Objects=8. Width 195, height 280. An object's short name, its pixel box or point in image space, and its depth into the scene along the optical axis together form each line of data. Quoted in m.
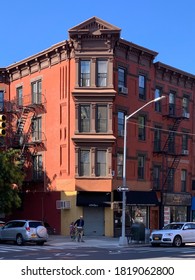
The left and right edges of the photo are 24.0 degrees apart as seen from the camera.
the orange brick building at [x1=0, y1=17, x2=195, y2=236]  34.50
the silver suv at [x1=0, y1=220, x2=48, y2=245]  27.91
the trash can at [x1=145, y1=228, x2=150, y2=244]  30.06
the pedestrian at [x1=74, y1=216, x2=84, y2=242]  30.36
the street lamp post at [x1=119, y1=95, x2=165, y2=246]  27.67
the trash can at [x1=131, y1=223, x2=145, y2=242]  29.47
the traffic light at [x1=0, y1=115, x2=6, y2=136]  18.11
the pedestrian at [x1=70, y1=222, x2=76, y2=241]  31.42
